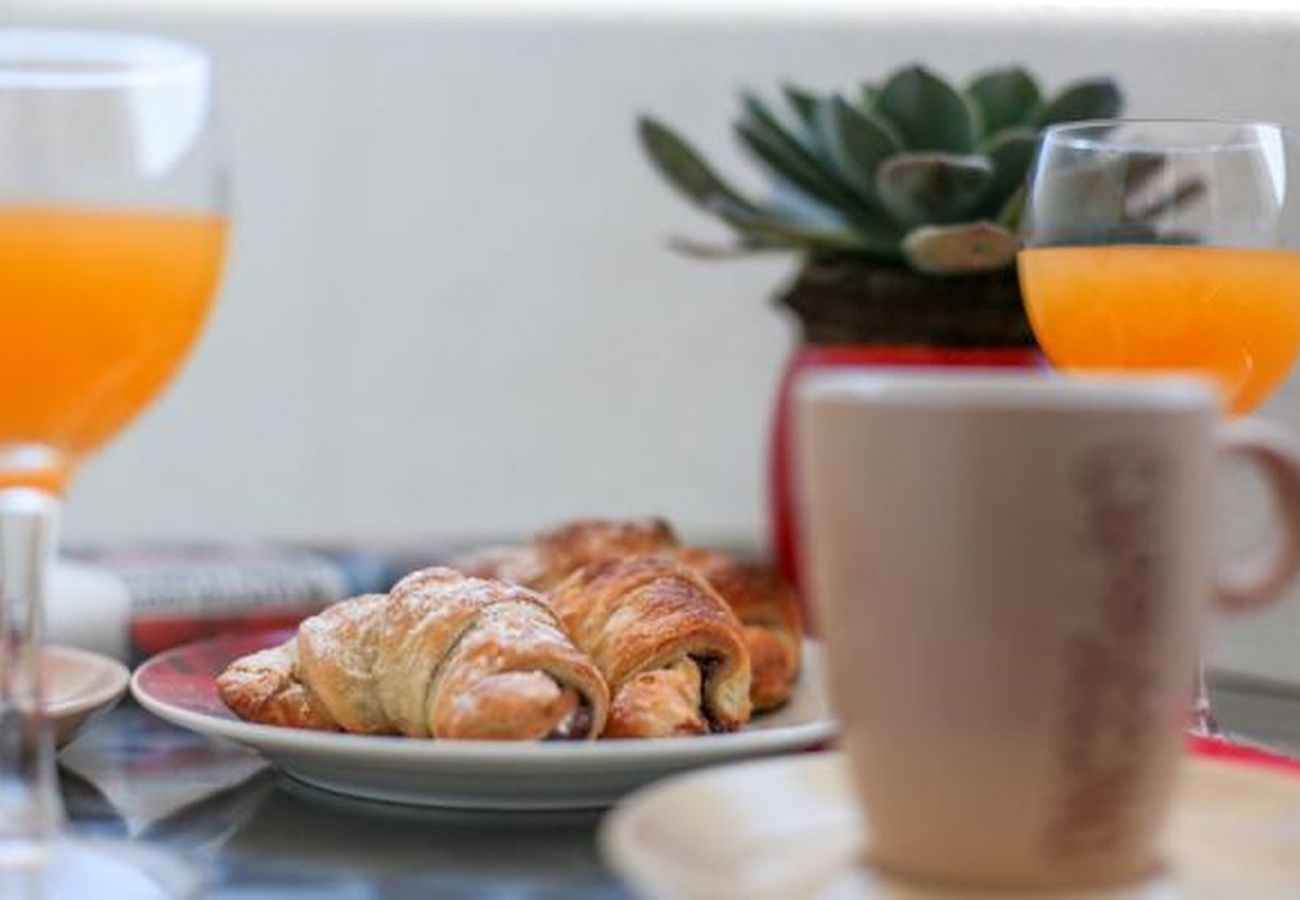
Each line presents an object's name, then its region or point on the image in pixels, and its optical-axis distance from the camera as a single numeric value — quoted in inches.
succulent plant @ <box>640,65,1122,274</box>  47.1
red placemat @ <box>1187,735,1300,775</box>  37.6
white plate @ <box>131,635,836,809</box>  33.8
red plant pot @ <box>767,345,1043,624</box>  48.9
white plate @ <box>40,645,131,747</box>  37.7
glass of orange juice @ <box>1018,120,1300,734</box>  40.5
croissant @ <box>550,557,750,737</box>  36.2
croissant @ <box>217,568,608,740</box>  34.8
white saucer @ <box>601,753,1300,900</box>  28.2
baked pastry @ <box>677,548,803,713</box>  40.4
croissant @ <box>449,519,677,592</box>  43.5
